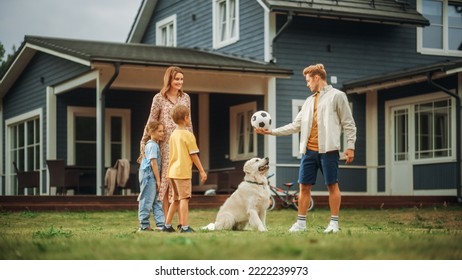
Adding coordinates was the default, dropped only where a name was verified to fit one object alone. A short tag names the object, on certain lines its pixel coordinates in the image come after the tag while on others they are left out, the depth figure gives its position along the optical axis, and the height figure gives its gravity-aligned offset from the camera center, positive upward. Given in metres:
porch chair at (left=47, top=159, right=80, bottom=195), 25.76 -0.05
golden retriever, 14.51 -0.31
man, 13.54 +0.30
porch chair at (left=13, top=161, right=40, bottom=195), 27.11 -0.14
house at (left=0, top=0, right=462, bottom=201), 26.54 +1.49
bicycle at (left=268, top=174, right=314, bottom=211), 23.57 -0.44
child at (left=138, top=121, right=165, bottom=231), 14.07 -0.05
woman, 14.17 +0.55
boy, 13.50 +0.11
